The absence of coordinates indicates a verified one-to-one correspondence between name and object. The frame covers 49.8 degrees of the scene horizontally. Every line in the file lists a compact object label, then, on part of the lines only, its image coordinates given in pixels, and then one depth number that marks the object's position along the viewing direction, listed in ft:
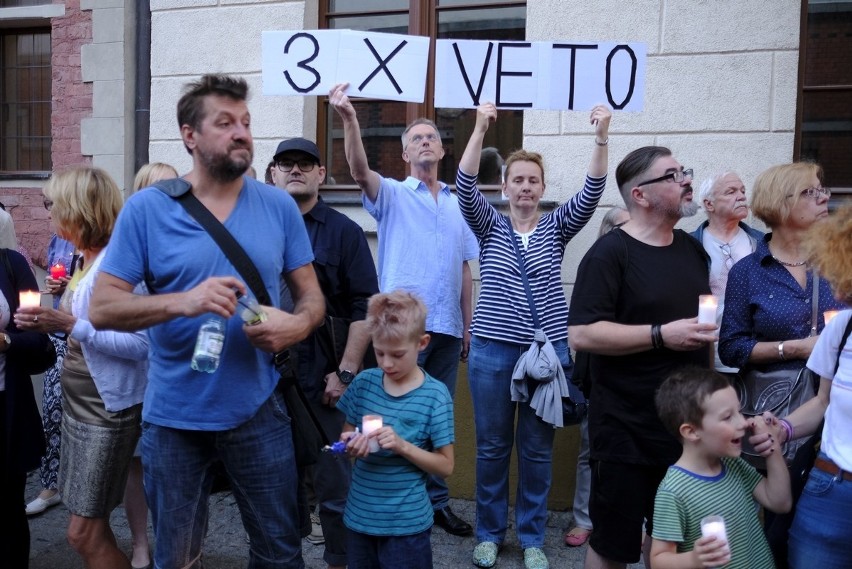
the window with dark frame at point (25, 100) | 26.14
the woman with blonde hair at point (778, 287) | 11.59
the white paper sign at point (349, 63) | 14.11
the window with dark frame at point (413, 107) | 20.61
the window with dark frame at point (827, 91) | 17.99
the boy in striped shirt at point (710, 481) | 9.31
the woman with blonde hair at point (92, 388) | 12.26
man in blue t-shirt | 9.34
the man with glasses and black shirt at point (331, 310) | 13.07
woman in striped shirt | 15.11
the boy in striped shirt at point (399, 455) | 10.48
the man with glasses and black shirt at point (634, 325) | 10.86
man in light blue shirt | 16.07
